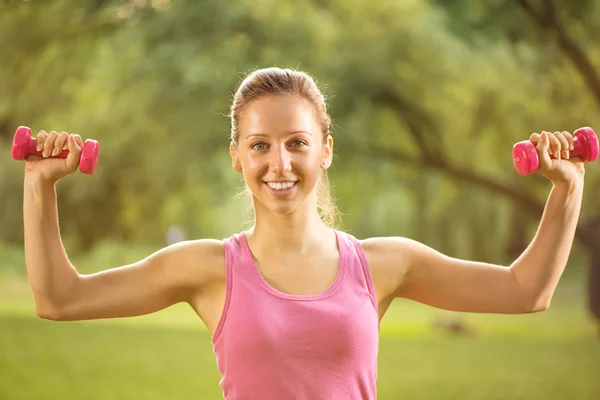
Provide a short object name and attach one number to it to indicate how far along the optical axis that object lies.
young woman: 4.27
